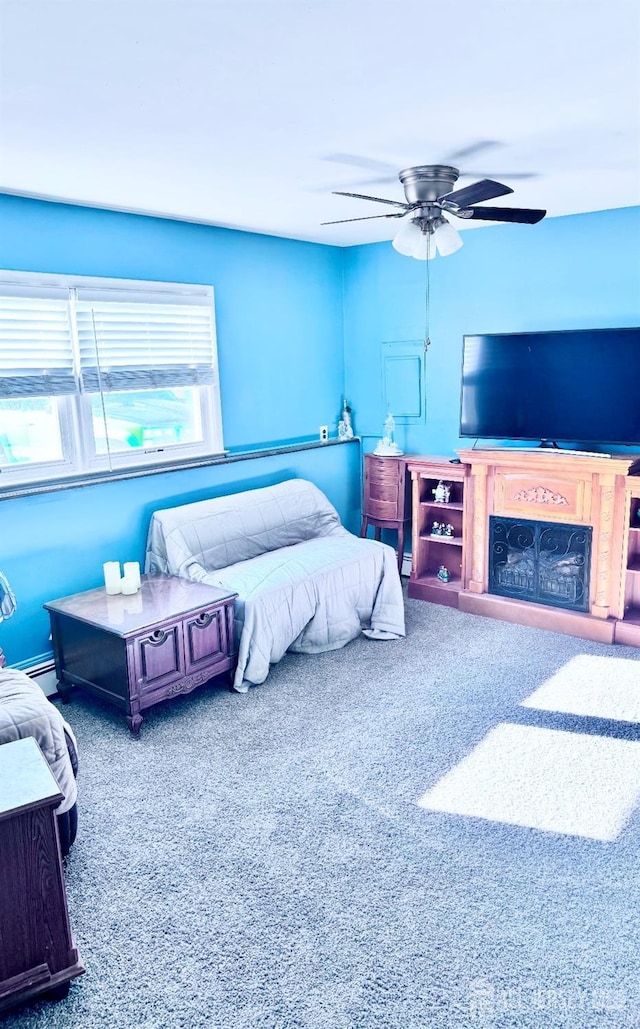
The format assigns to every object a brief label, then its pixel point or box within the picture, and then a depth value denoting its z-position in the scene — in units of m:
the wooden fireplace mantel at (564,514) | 3.88
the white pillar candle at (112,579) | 3.47
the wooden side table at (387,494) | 4.88
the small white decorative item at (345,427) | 5.35
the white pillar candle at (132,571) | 3.46
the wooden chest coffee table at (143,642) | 3.05
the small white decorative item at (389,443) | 4.95
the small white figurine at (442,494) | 4.68
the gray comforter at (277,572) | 3.53
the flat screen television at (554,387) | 3.88
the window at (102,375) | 3.40
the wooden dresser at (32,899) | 1.75
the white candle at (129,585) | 3.46
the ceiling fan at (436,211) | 2.79
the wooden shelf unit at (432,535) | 4.57
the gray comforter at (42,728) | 2.17
